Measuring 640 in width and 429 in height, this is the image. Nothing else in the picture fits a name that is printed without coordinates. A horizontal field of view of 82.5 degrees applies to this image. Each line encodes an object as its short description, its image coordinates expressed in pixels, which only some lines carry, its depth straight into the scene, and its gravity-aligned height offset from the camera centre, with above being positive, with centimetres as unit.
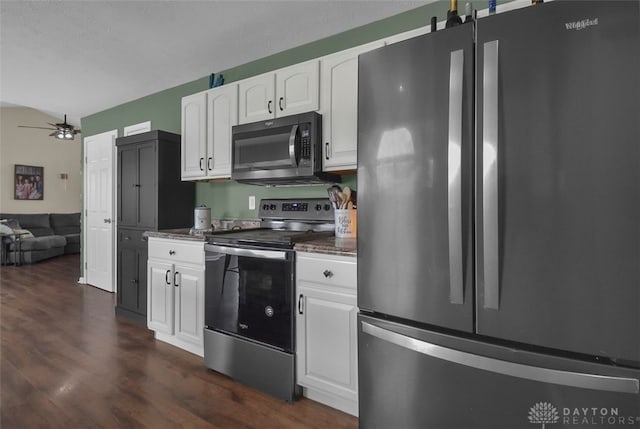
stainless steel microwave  236 +41
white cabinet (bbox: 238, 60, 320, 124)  243 +84
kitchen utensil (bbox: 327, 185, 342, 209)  235 +10
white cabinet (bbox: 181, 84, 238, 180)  289 +66
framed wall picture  791 +63
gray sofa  671 -52
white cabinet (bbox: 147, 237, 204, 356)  256 -61
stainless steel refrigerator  99 -3
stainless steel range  203 -59
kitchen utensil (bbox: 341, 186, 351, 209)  232 +9
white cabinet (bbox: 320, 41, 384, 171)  224 +65
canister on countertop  318 -6
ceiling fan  542 +121
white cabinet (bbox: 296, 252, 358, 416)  182 -62
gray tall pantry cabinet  334 +9
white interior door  472 +0
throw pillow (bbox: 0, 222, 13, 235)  660 -35
